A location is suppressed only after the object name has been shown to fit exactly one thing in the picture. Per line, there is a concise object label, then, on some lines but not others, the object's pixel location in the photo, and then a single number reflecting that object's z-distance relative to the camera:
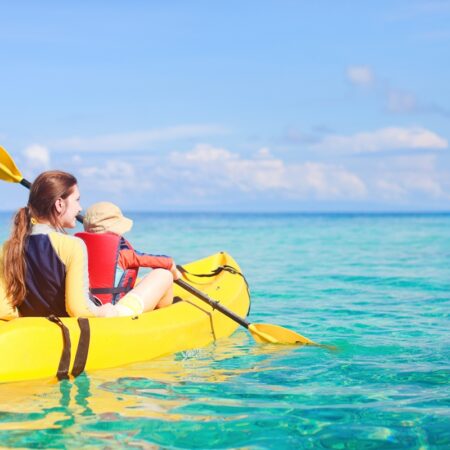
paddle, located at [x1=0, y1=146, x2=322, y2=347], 5.49
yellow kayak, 4.03
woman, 4.06
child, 4.54
